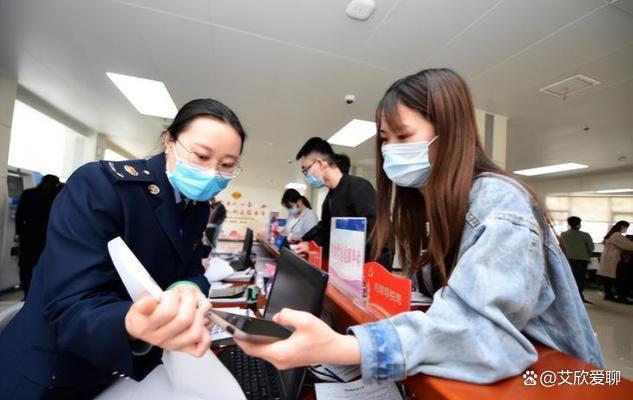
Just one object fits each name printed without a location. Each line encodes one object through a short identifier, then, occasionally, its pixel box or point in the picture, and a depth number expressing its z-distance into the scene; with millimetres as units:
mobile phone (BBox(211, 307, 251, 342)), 1087
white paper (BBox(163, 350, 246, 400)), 515
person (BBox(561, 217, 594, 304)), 5941
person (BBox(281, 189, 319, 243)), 4312
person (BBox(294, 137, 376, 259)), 2037
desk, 410
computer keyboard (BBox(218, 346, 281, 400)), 743
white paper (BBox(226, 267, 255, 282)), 2167
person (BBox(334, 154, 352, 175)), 2428
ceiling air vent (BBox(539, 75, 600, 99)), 2927
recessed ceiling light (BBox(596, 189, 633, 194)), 7520
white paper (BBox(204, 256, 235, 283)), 2055
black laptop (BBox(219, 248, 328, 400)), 654
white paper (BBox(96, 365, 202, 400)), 706
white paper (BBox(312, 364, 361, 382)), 806
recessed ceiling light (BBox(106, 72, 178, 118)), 3590
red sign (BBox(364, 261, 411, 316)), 602
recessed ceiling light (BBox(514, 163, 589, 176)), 6820
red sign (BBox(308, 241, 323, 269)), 1279
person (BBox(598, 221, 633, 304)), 6062
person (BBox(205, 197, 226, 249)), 2926
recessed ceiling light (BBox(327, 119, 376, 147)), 4655
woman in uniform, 466
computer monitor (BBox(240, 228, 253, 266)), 2760
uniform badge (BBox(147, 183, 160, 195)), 824
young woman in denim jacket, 434
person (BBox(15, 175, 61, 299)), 3396
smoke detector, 2072
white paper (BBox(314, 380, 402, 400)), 691
